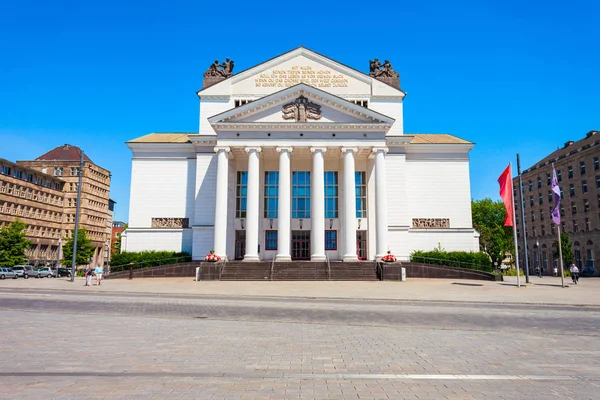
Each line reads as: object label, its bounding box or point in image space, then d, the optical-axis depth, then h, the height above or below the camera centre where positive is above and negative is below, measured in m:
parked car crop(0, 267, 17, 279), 43.47 -2.17
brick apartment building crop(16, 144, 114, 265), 82.75 +13.19
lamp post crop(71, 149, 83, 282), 33.60 -0.93
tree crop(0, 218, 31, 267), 51.28 +0.82
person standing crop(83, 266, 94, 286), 28.28 -1.56
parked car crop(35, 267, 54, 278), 49.12 -2.39
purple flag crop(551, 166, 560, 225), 28.39 +3.59
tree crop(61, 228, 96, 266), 62.50 +0.46
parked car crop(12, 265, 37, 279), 46.12 -2.05
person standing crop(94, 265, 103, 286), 29.04 -1.39
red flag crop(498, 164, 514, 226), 28.28 +4.24
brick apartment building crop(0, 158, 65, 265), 66.00 +8.23
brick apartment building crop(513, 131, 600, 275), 63.31 +9.07
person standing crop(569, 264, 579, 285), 35.06 -1.47
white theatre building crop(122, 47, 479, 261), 38.06 +8.25
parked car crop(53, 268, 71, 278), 49.91 -2.35
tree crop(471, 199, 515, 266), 76.65 +6.95
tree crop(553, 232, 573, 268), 55.66 +1.01
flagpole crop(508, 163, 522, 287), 28.00 +1.91
